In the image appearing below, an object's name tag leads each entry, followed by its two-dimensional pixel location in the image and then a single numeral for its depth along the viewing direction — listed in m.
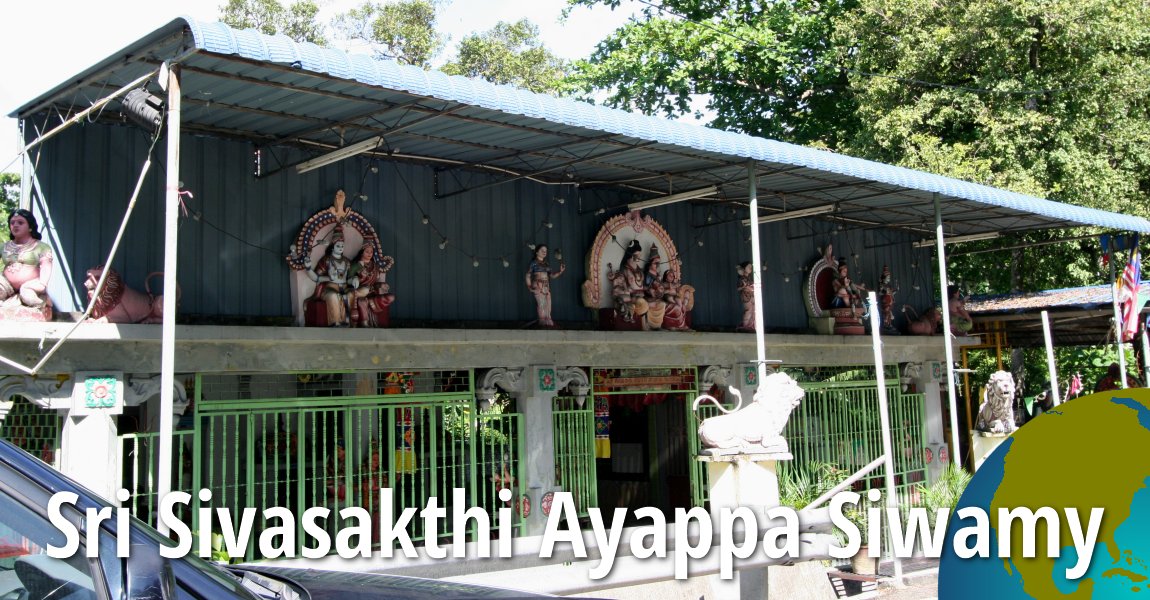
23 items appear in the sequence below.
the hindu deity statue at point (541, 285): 13.49
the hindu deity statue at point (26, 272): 9.68
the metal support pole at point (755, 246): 12.02
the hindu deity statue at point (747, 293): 16.16
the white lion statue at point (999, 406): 16.44
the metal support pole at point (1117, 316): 17.33
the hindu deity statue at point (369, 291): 11.74
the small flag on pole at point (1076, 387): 22.31
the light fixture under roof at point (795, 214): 14.86
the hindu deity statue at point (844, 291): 17.69
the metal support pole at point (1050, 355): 13.61
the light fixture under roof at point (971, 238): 17.86
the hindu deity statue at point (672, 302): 14.84
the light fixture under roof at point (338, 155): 10.22
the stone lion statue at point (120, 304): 9.91
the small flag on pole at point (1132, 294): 17.77
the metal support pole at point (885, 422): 11.42
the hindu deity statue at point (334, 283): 11.56
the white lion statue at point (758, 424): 12.26
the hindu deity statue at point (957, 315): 19.67
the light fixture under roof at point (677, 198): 13.45
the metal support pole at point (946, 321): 14.23
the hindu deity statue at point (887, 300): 18.86
